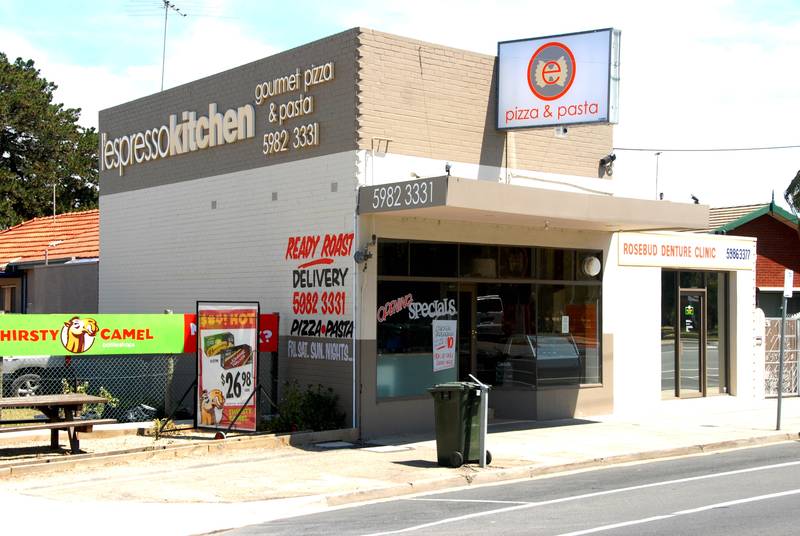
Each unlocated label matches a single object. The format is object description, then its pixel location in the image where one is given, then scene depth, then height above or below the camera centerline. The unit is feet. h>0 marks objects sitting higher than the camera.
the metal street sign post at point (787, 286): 58.52 +2.46
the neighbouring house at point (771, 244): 109.81 +9.31
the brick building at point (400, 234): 53.11 +5.43
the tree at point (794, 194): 139.74 +18.63
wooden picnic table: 43.24 -4.07
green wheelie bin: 44.32 -4.26
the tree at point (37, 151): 153.69 +26.72
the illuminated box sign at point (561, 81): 56.08 +13.66
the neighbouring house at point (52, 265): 78.79 +4.57
